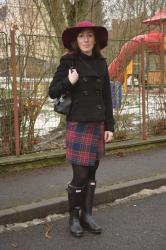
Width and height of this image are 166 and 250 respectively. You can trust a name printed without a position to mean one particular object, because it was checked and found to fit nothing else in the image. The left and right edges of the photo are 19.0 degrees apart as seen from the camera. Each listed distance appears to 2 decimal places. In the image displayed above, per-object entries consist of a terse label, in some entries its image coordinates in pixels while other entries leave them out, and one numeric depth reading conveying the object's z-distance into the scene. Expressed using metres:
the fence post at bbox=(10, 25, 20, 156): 6.79
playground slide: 8.19
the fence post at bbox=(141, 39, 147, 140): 8.34
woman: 4.34
